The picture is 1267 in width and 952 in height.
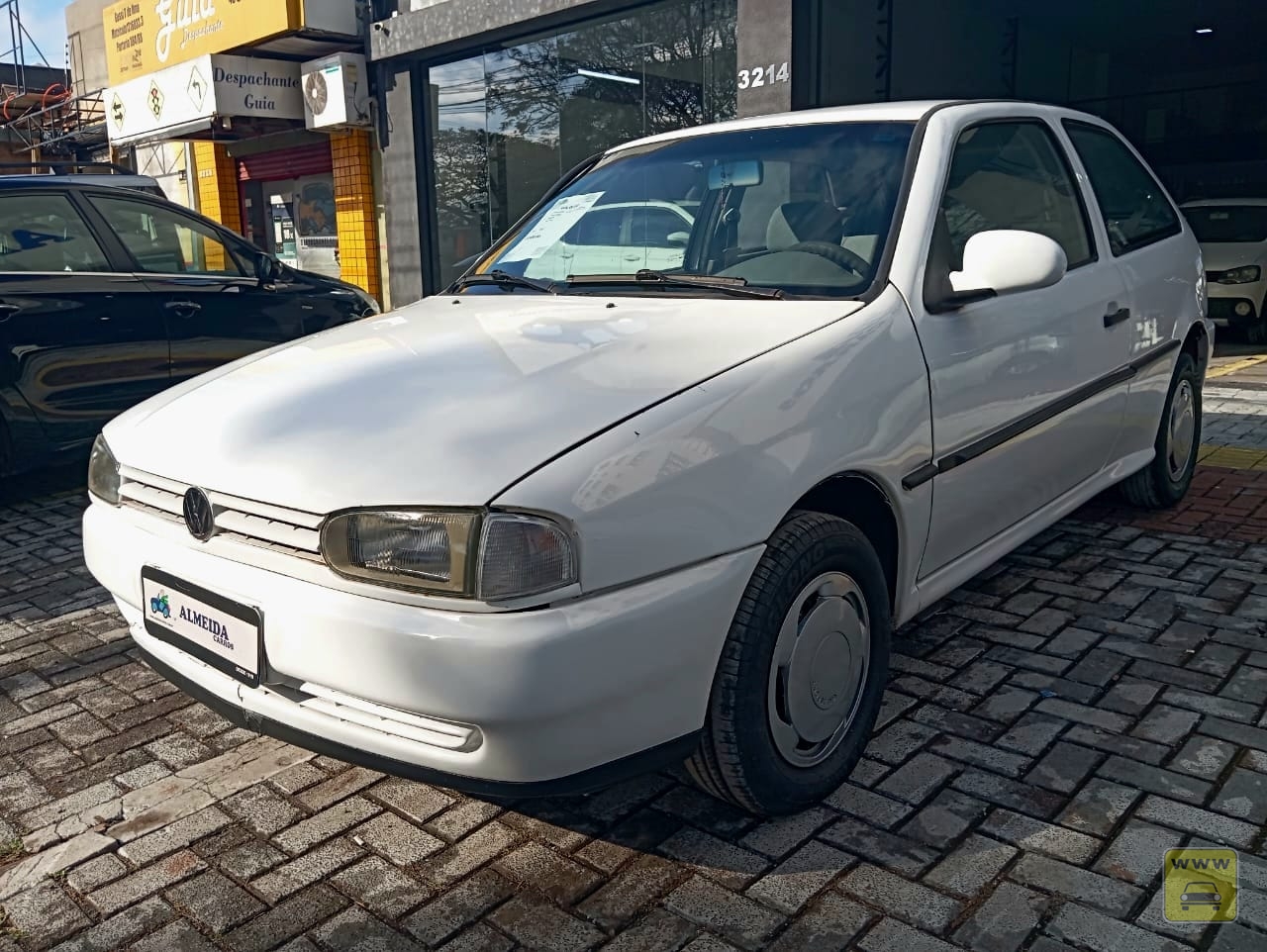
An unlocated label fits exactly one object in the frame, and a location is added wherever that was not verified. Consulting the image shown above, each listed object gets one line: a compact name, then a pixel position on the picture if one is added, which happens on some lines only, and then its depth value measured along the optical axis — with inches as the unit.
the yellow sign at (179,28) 475.5
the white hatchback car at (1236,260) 470.6
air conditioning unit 490.6
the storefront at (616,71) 367.6
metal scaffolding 764.6
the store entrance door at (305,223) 586.2
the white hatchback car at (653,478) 82.1
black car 221.8
